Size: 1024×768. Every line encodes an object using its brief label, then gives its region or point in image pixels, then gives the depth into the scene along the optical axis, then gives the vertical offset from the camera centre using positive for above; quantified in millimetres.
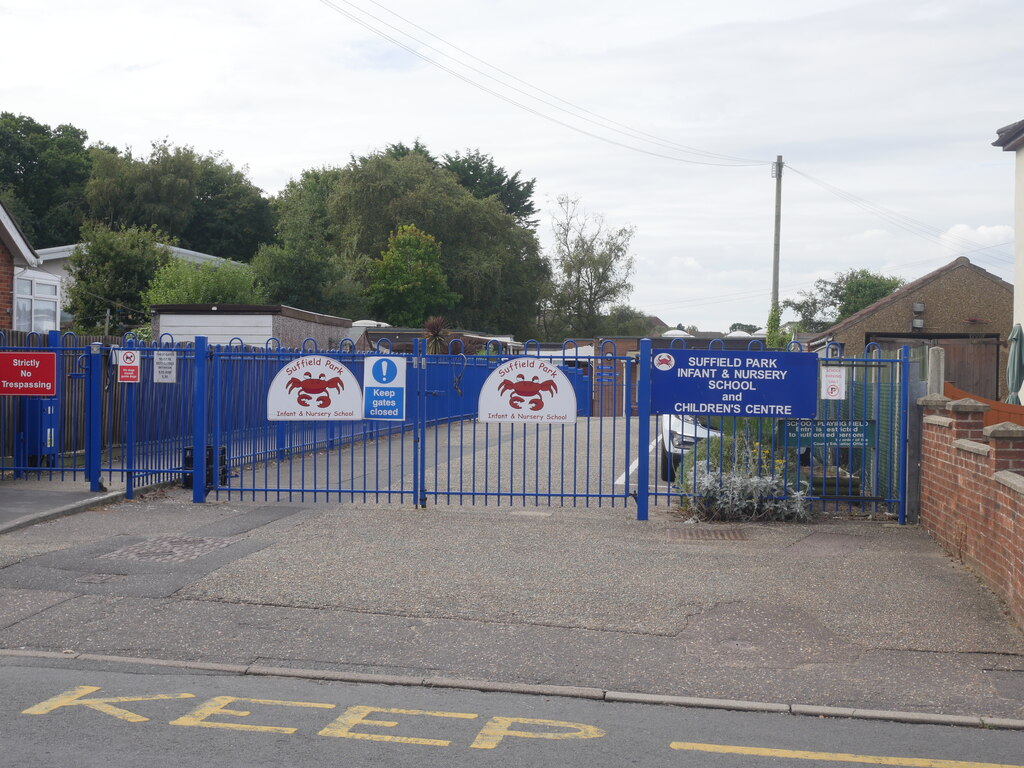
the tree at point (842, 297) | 80562 +7536
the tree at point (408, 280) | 54438 +5642
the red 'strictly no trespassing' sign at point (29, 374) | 12852 +74
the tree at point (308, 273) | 42500 +4716
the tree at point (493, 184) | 71500 +14267
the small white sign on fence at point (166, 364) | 12359 +211
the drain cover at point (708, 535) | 10406 -1523
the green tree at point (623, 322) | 71562 +4603
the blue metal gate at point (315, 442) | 11531 -706
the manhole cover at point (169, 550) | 9117 -1560
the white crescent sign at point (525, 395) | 11547 -101
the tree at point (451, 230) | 58031 +9129
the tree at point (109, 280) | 34875 +3465
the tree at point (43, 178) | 55969 +11386
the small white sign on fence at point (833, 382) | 11109 +83
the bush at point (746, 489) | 11328 -1124
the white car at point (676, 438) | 14186 -733
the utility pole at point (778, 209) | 34281 +6148
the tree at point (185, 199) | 54281 +10281
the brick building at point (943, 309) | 34375 +2767
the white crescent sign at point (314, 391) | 12031 -97
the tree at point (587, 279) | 70062 +7396
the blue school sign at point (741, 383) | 11281 +59
